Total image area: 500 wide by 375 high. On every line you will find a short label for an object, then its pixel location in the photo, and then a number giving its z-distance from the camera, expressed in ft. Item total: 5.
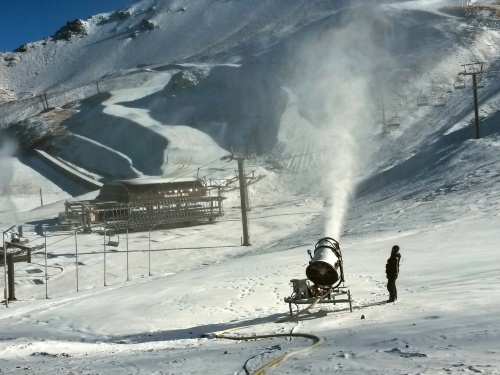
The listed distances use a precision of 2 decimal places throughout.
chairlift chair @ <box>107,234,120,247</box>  97.67
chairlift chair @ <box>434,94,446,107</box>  182.19
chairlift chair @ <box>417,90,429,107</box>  184.44
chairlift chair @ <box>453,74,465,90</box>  191.44
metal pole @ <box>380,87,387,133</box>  176.85
